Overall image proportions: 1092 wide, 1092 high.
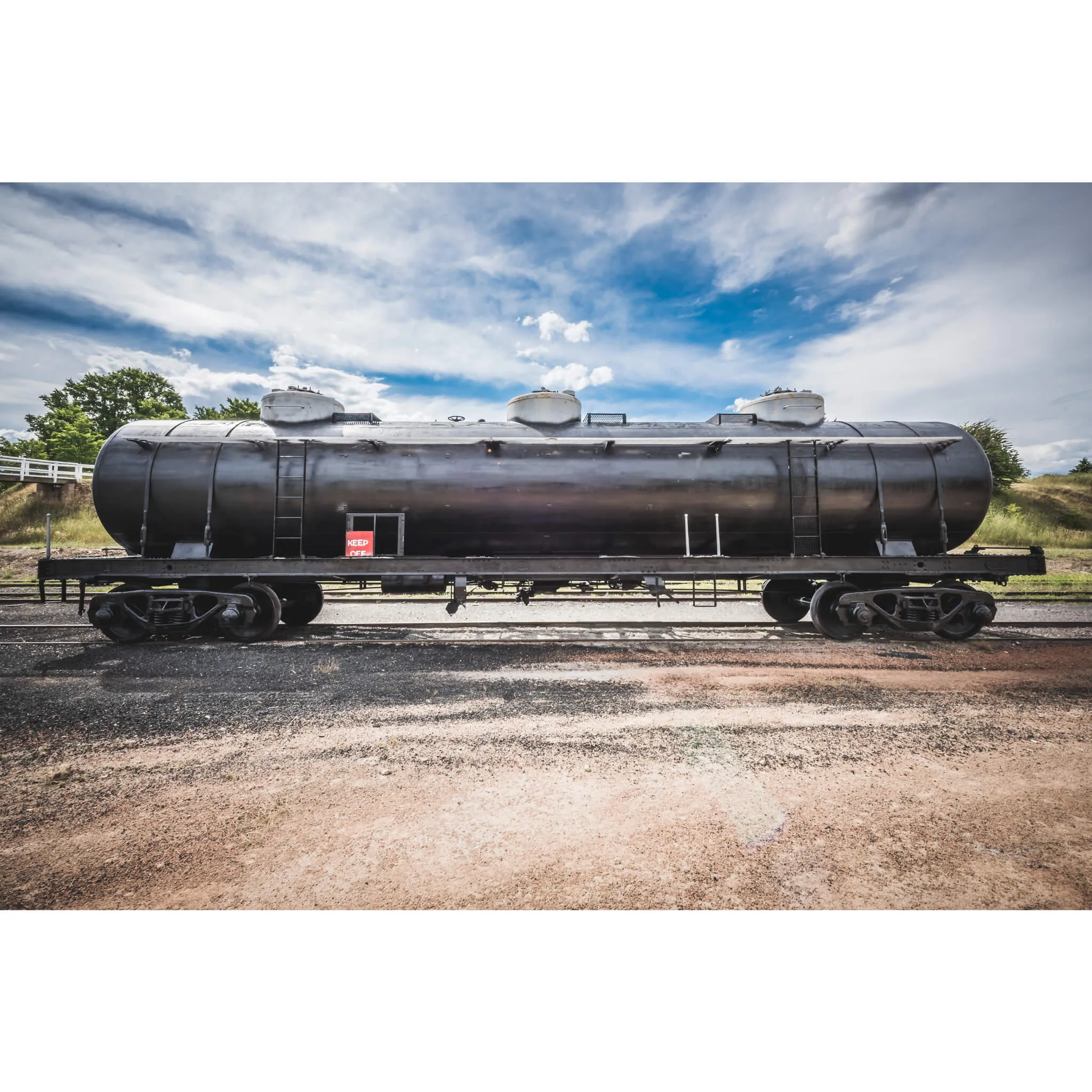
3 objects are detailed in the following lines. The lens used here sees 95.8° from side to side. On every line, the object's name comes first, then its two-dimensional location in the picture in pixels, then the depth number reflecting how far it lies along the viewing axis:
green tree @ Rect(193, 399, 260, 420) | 64.69
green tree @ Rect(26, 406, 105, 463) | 43.22
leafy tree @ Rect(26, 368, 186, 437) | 57.66
